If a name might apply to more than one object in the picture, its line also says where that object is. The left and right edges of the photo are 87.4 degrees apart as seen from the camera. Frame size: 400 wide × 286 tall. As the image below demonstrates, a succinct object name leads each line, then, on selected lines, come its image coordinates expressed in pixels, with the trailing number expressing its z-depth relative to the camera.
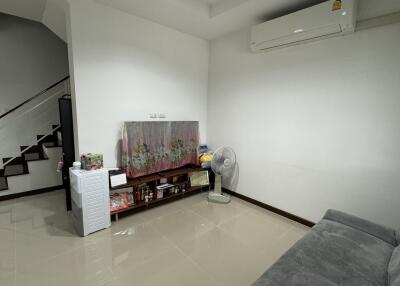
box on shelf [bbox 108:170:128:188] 2.66
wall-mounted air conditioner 2.14
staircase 3.39
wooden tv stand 2.83
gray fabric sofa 1.32
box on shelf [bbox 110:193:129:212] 2.72
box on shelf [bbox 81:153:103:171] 2.46
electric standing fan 3.40
